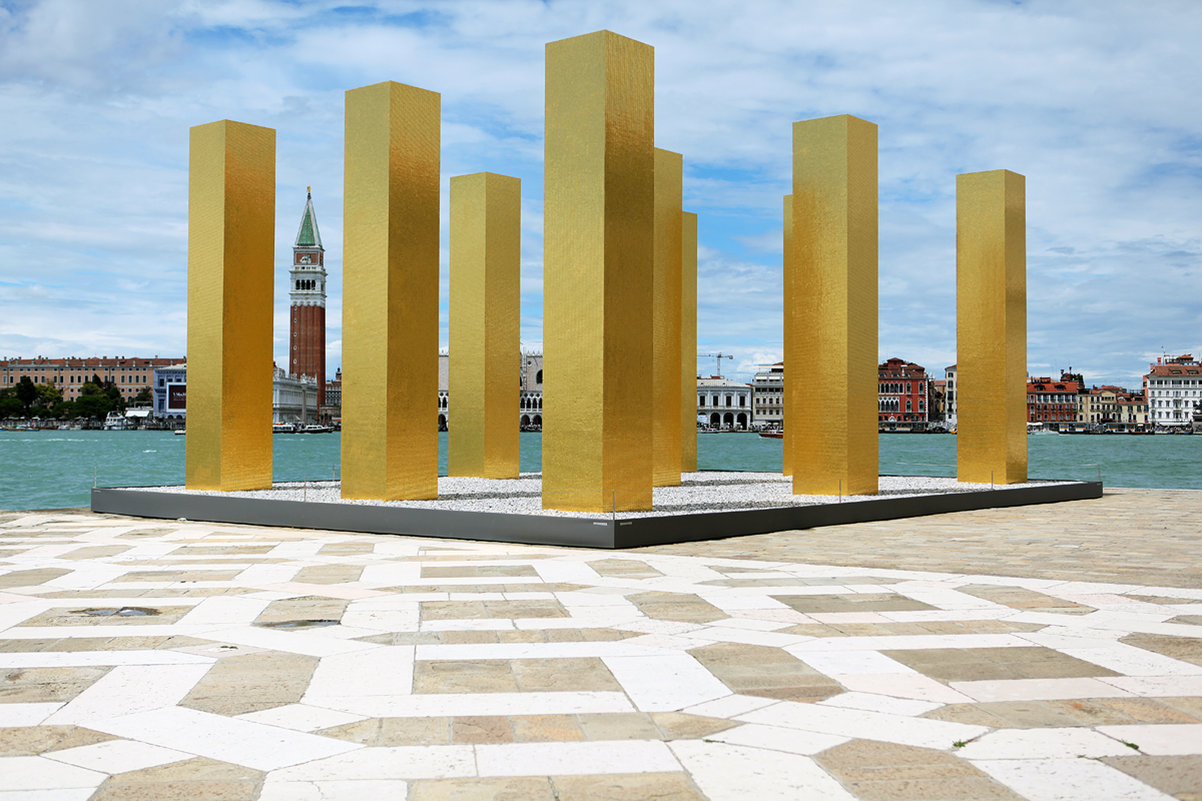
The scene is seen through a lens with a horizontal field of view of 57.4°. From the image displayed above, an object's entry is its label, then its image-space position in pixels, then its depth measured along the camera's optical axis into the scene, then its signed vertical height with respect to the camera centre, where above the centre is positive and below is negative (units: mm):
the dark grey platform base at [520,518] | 14375 -1612
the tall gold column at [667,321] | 23078 +1917
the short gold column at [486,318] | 24578 +2125
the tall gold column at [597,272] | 15539 +2004
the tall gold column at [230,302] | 19656 +2004
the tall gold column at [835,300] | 19359 +1974
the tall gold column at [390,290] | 17359 +1950
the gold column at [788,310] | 26500 +2458
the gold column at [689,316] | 25859 +2272
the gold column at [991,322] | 23312 +1881
